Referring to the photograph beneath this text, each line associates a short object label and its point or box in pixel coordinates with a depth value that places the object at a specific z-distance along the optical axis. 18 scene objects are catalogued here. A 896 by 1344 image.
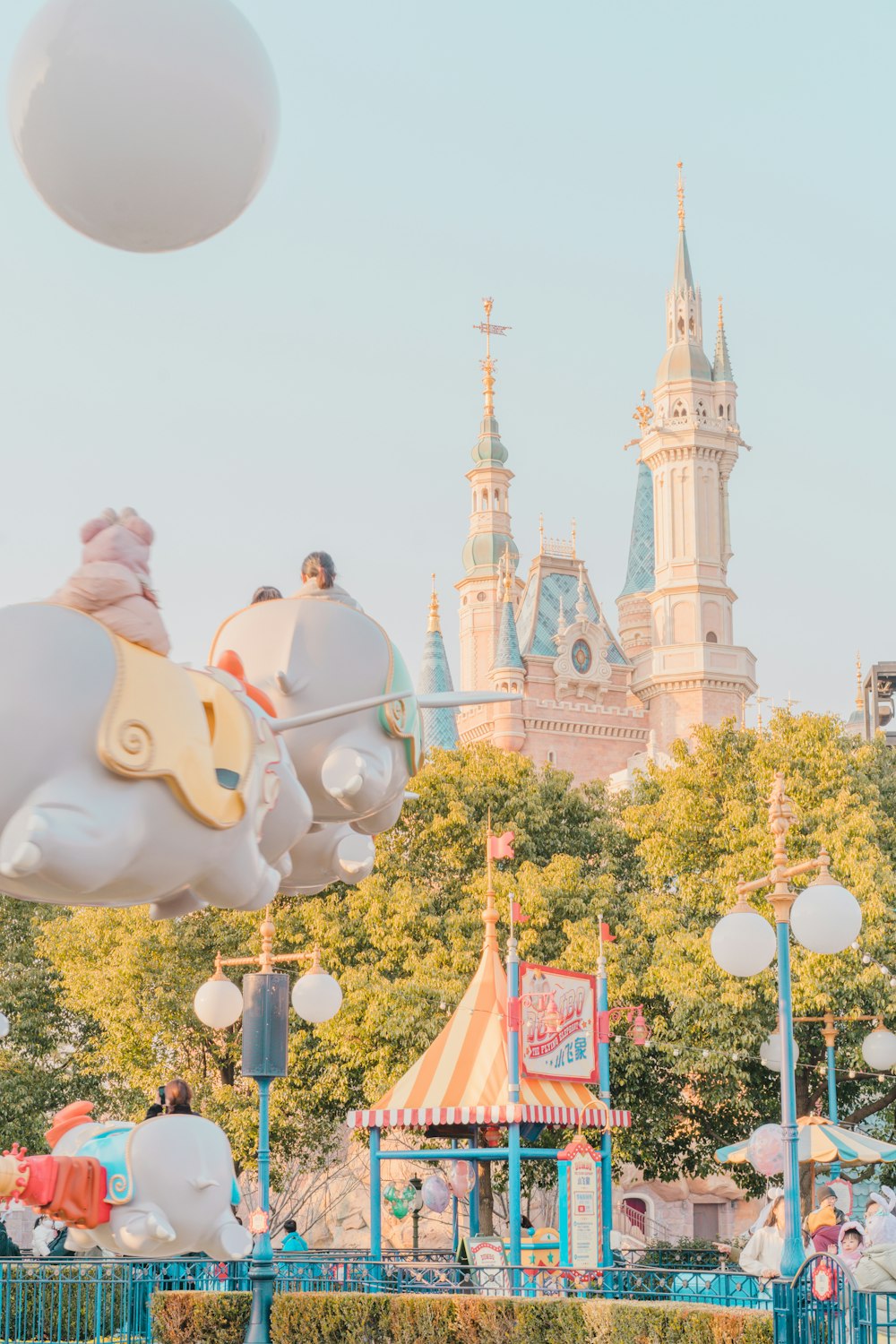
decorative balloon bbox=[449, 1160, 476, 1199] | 20.55
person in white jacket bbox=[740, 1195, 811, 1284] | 13.22
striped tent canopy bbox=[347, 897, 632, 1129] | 17.77
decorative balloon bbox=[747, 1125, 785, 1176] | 14.77
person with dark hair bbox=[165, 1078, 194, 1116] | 9.59
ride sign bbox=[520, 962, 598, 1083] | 17.95
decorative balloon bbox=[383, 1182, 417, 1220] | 32.16
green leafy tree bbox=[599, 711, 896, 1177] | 23.16
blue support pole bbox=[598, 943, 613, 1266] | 18.17
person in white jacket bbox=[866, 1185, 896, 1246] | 12.37
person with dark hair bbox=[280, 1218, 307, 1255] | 20.86
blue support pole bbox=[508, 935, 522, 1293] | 17.27
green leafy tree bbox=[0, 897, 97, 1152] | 31.08
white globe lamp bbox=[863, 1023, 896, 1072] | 19.53
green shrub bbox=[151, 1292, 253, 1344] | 15.13
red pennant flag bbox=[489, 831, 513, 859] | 19.66
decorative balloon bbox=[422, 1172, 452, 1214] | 22.00
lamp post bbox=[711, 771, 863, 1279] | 12.20
